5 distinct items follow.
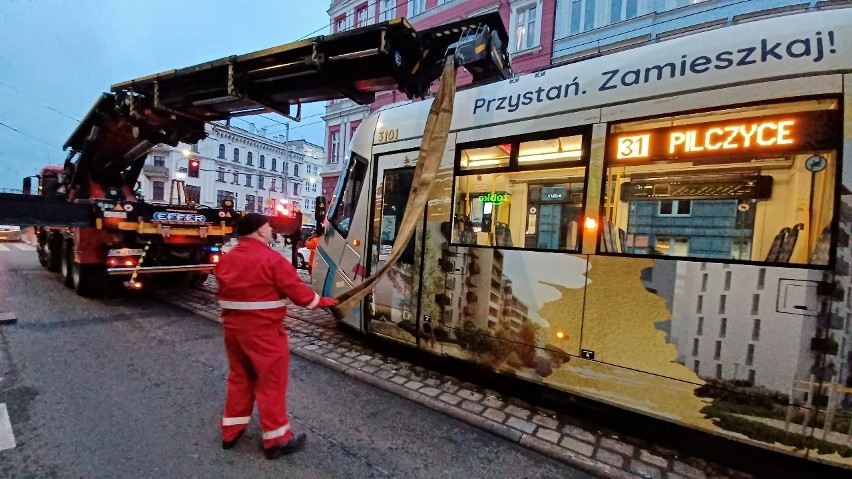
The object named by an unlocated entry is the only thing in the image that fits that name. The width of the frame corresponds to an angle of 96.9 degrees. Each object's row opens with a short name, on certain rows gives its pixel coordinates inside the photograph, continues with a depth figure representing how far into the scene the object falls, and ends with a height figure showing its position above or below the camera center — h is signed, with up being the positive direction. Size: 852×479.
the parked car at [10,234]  21.27 -1.82
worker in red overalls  2.57 -0.75
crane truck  4.52 +1.64
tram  2.39 +0.08
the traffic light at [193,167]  11.68 +1.47
